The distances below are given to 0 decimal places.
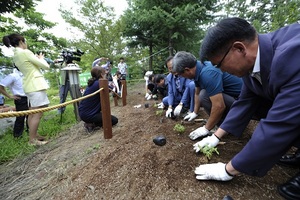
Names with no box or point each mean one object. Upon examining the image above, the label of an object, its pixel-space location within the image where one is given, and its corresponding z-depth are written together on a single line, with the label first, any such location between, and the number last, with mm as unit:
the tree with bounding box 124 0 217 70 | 8031
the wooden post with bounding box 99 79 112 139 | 2611
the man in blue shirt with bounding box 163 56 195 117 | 3318
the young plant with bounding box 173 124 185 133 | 2443
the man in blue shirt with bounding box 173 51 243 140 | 2100
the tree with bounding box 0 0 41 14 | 4496
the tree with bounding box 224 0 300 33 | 13219
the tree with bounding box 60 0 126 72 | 11086
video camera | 4496
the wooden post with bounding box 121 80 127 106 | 5723
